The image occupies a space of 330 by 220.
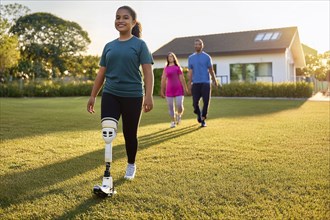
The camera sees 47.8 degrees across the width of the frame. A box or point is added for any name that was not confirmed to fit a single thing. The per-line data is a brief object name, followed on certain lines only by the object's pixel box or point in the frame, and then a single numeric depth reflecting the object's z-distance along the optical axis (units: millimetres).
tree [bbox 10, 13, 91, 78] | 55219
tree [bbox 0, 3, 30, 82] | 32562
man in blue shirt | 8844
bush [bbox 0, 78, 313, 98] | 21953
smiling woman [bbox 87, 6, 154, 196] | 3686
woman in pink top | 8875
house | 30234
